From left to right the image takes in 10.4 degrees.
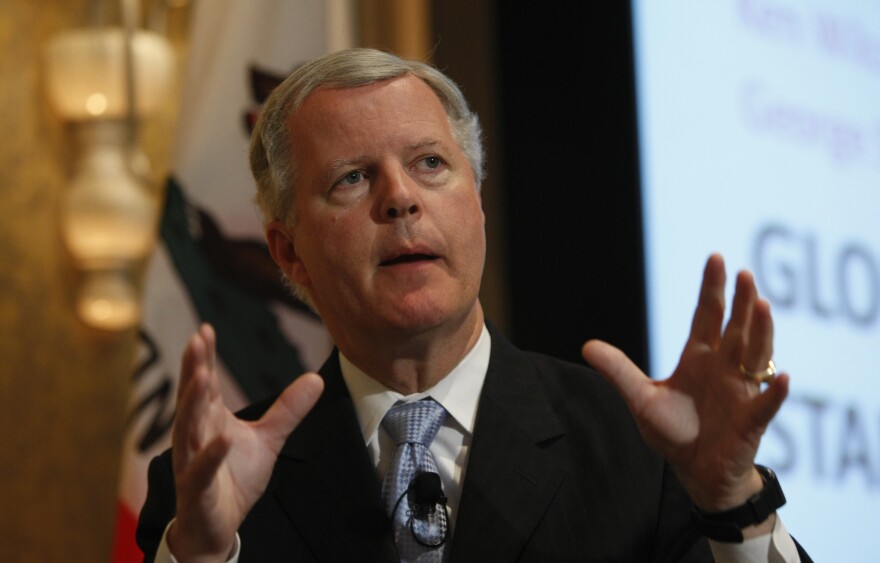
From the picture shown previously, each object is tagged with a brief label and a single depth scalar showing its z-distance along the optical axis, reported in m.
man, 3.22
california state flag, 3.83
